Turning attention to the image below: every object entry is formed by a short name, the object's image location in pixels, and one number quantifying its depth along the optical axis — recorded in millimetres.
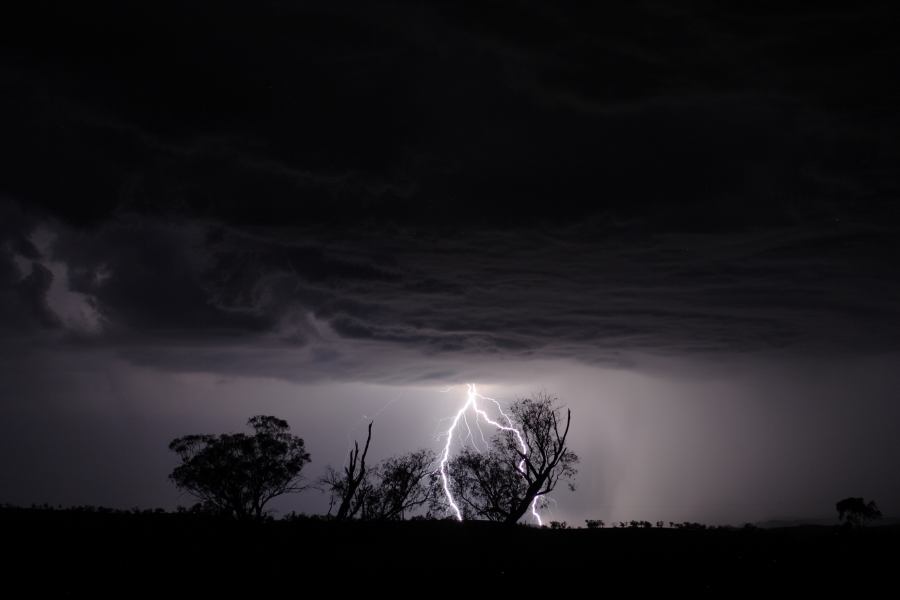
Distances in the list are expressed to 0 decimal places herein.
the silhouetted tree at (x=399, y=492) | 62312
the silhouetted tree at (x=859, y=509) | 60094
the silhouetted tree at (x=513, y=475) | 48094
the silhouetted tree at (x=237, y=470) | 57125
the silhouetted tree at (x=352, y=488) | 49938
